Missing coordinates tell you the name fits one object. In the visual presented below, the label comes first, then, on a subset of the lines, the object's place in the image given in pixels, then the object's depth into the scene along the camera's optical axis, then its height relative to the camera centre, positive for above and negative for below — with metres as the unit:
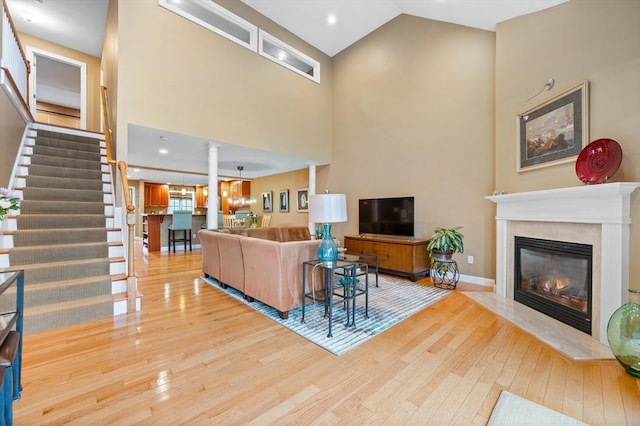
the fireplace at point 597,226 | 2.24 -0.16
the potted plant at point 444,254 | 3.95 -0.67
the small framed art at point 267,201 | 8.87 +0.30
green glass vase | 1.83 -0.88
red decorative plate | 2.35 +0.44
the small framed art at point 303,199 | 7.59 +0.31
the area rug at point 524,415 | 1.45 -1.15
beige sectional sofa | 2.79 -0.66
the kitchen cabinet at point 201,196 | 12.09 +0.64
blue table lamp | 2.60 -0.05
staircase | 2.66 -0.32
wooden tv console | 4.40 -0.76
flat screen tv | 4.75 -0.12
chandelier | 9.72 +0.34
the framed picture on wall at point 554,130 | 2.71 +0.89
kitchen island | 7.41 -0.57
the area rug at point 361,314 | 2.40 -1.15
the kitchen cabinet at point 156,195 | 10.74 +0.64
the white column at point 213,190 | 5.06 +0.39
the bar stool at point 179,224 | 7.17 -0.37
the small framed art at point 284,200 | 8.23 +0.31
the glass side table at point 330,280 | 2.57 -0.71
